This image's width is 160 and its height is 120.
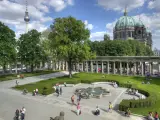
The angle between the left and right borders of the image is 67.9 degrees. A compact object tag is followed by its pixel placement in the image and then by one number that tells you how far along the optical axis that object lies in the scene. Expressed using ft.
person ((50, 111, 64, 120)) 48.30
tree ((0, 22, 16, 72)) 119.12
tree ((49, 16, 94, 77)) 118.92
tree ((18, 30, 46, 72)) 155.80
